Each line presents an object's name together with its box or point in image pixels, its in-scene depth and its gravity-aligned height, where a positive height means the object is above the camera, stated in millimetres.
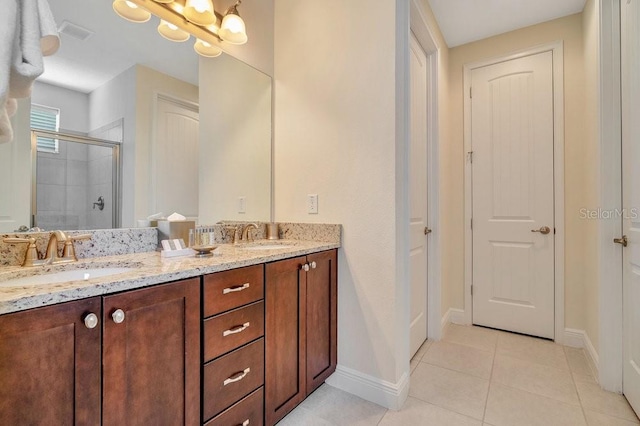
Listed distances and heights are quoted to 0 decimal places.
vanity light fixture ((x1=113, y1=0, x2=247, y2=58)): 1442 +1034
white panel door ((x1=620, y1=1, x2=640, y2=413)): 1513 +123
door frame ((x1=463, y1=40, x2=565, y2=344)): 2424 +320
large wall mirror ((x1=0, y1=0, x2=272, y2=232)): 1185 +397
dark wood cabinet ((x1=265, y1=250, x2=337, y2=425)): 1362 -579
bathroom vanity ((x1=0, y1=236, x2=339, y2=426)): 726 -400
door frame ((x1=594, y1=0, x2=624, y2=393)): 1705 +145
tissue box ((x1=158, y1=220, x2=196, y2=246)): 1480 -79
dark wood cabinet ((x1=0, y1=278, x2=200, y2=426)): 704 -398
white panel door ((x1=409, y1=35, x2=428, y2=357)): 2188 +135
